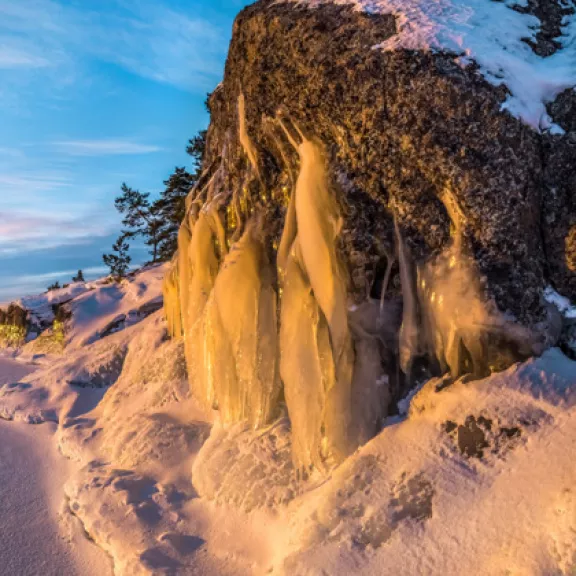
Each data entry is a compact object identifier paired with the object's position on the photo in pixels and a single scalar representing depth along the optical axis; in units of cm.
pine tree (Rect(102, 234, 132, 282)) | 1969
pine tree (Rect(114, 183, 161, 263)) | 1944
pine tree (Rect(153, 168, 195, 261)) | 1502
